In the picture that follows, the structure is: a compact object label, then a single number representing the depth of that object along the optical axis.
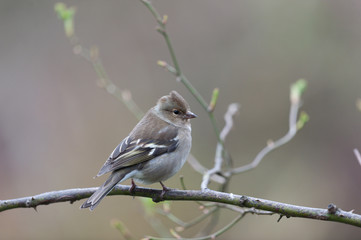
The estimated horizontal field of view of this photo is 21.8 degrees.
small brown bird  8.35
